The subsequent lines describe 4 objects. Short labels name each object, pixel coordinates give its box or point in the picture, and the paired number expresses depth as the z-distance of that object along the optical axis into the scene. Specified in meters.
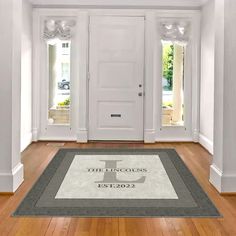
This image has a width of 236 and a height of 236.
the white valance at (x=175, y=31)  7.32
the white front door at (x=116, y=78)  7.34
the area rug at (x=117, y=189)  3.64
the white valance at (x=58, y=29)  7.31
